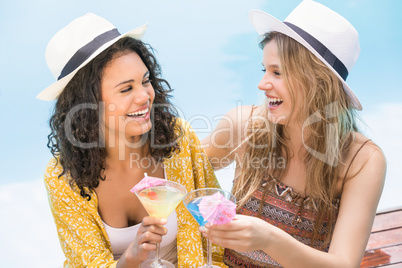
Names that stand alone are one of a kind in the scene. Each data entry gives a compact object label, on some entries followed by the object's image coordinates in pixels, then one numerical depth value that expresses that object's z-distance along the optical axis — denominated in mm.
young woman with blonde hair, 2236
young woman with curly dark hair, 2320
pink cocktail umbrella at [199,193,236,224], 1694
